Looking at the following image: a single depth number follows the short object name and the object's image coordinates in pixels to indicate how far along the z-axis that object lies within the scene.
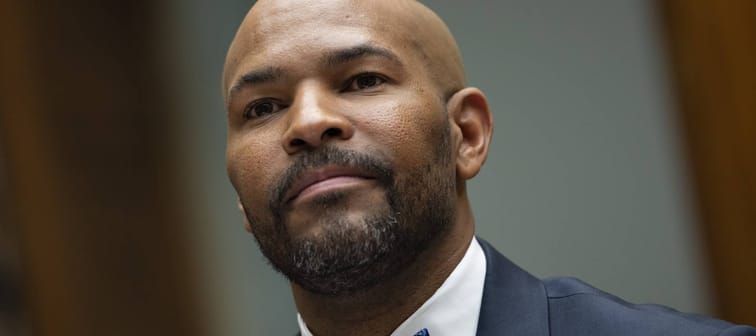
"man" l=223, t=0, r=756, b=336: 4.14
